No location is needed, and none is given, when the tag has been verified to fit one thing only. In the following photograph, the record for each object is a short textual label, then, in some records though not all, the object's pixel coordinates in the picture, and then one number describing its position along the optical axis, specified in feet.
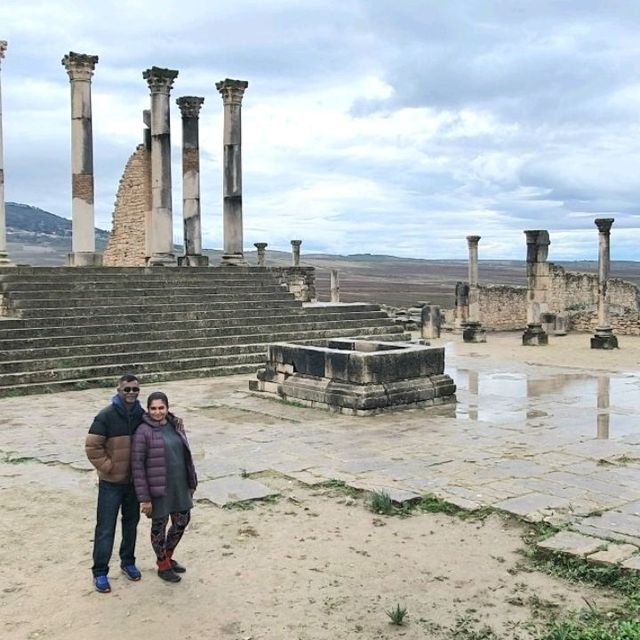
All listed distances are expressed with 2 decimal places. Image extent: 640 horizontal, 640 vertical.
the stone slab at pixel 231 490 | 22.35
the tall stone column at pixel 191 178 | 77.15
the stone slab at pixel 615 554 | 16.83
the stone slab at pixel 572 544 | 17.48
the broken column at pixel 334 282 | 98.02
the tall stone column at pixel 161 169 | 70.90
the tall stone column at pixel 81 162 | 65.46
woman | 15.79
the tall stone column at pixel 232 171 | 74.49
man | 15.89
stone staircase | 46.16
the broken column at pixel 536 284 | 70.33
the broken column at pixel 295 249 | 103.63
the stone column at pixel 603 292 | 65.62
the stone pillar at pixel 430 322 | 77.77
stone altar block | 35.27
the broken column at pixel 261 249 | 105.09
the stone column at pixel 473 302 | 74.28
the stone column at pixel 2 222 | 61.37
